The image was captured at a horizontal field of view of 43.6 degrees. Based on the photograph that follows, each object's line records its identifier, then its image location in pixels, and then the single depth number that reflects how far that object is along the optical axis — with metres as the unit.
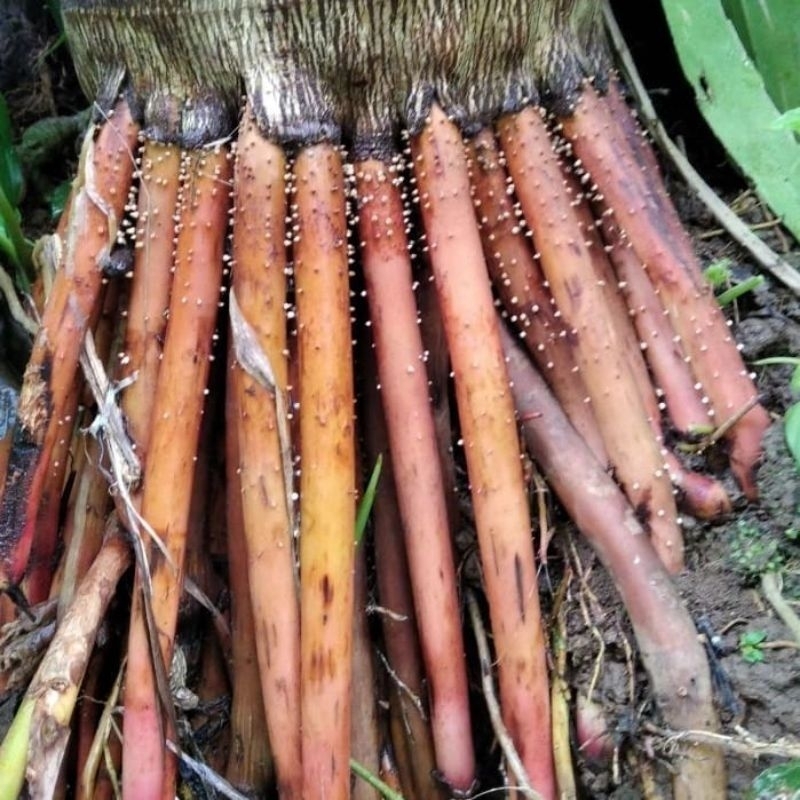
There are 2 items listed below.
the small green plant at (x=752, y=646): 0.34
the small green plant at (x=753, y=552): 0.35
